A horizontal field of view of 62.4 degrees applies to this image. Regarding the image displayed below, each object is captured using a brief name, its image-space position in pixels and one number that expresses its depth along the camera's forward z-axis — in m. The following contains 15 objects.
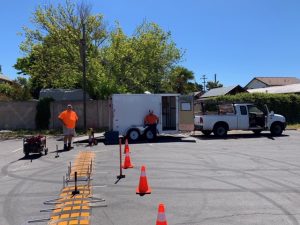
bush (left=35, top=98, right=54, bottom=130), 16.65
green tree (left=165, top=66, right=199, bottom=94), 21.95
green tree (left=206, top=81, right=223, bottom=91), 58.76
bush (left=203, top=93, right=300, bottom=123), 18.75
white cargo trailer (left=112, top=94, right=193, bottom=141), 12.60
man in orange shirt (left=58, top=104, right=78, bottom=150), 10.51
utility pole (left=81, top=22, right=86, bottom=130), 15.52
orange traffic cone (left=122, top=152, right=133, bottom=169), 7.34
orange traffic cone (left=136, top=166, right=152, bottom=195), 5.25
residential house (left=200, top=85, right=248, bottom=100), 33.73
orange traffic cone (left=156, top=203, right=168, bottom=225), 2.93
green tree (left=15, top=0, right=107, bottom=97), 17.76
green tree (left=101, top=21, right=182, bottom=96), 17.71
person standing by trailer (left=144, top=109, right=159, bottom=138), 12.38
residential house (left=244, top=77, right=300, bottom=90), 54.64
